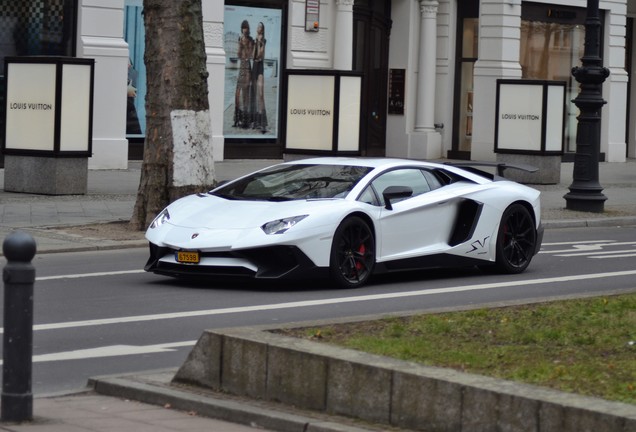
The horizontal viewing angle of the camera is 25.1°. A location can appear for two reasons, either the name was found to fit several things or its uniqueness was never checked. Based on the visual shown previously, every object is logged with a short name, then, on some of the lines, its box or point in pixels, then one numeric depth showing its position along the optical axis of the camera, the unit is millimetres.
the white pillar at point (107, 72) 28156
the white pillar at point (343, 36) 33875
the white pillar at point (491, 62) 37156
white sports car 12688
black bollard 7141
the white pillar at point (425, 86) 37000
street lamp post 23156
